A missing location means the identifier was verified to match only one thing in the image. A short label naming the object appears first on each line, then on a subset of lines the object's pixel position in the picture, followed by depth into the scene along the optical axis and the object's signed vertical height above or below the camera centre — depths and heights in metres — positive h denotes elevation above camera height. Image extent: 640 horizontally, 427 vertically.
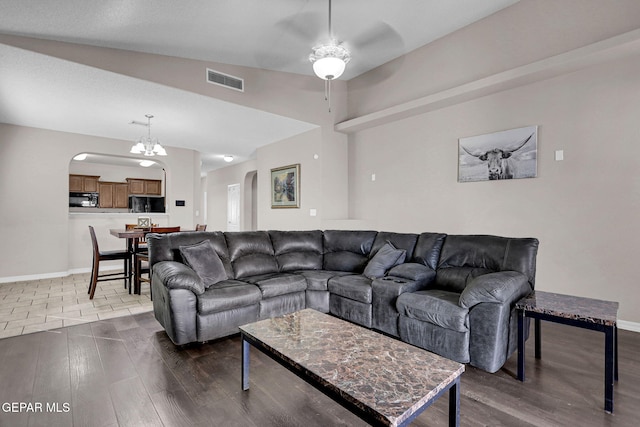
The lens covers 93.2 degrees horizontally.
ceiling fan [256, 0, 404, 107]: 2.97 +2.31
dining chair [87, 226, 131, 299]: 4.12 -0.65
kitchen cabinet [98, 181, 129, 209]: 8.63 +0.49
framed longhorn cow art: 3.58 +0.70
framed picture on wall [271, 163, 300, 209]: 5.96 +0.50
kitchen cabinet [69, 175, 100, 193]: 8.16 +0.76
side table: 1.75 -0.66
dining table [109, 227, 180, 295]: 4.22 -0.46
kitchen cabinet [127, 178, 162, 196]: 9.00 +0.76
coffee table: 1.21 -0.76
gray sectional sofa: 2.23 -0.71
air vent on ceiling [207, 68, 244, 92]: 4.14 +1.85
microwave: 8.12 +0.31
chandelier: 4.91 +1.04
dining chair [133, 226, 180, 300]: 4.25 -0.82
